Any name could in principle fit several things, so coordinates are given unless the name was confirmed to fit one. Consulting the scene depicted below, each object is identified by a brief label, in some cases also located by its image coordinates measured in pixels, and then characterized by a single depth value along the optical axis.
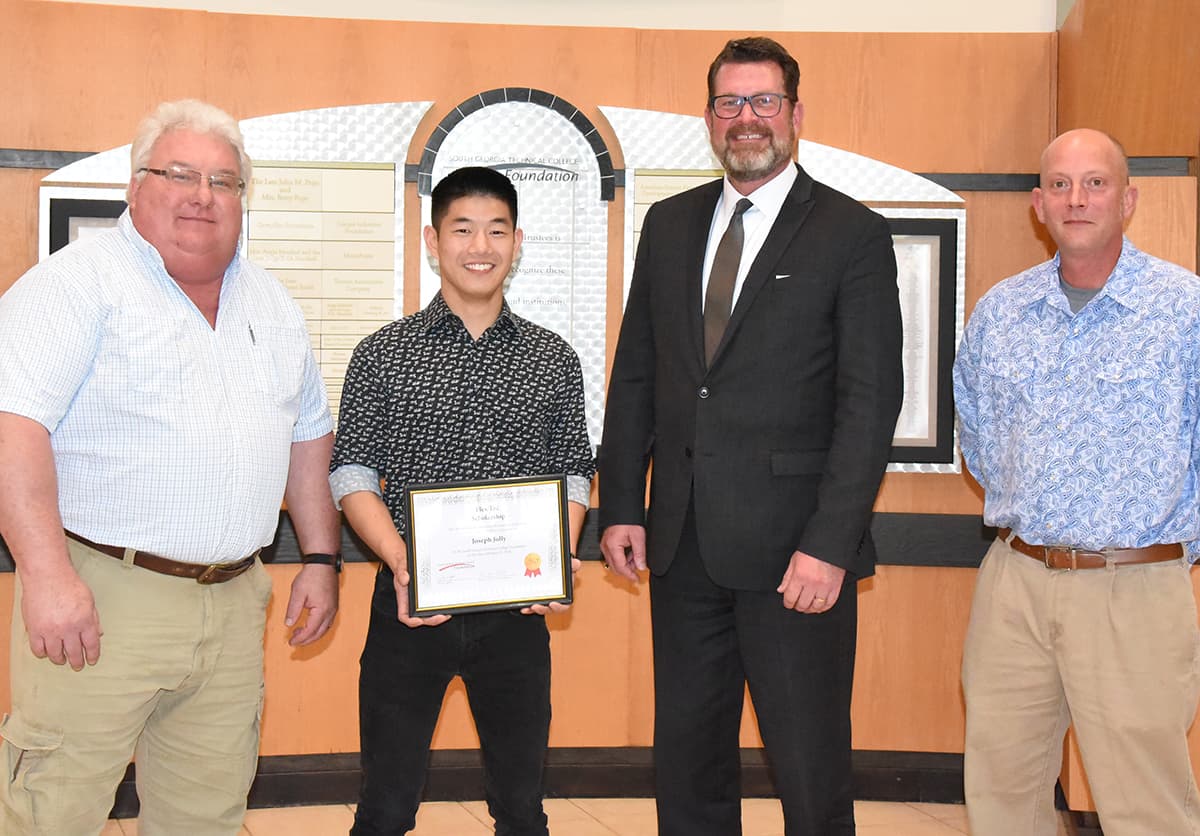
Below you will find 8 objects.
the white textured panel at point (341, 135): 3.66
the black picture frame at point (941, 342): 3.78
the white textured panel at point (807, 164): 3.77
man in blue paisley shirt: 2.55
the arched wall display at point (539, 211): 3.69
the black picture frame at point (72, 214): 3.56
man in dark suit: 2.33
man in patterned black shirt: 2.45
